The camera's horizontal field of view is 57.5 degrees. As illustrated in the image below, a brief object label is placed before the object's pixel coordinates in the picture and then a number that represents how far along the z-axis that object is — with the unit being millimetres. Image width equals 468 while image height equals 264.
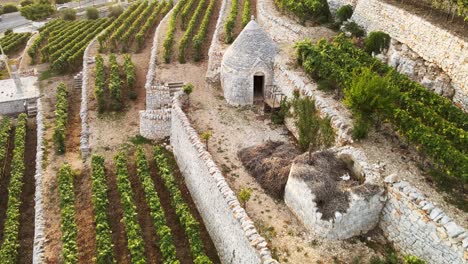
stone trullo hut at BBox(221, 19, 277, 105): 25047
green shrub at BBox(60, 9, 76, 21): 55406
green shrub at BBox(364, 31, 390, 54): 25750
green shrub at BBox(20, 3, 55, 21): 55344
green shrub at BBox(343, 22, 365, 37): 28922
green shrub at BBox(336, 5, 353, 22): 30578
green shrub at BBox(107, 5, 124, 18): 52681
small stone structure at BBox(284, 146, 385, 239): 15953
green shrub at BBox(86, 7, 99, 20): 54569
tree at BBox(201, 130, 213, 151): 21234
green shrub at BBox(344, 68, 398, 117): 18000
